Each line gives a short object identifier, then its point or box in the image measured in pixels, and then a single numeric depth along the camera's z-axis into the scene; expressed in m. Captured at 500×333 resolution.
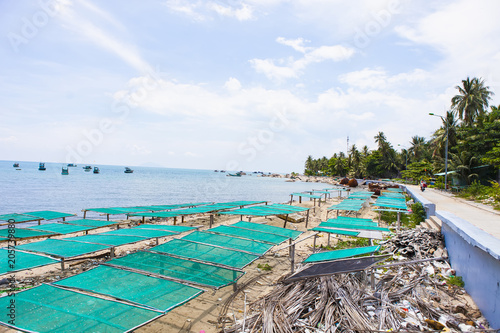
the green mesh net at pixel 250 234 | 8.91
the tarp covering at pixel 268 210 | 13.03
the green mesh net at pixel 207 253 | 6.86
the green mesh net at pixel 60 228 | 10.30
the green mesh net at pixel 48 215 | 13.35
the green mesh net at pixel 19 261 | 5.62
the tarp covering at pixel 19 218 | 12.79
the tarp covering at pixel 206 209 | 13.29
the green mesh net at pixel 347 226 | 10.29
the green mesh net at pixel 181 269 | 5.89
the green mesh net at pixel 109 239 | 7.86
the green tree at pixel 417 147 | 65.81
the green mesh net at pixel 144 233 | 8.64
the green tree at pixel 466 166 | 31.53
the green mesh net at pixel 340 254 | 6.61
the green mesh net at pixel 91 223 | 11.58
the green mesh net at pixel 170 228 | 9.57
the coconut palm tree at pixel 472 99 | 40.72
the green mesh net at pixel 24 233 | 9.45
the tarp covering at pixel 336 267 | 5.55
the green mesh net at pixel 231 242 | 7.91
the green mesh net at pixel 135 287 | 4.69
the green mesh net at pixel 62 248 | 6.85
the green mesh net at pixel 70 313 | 3.94
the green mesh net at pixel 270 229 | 9.65
